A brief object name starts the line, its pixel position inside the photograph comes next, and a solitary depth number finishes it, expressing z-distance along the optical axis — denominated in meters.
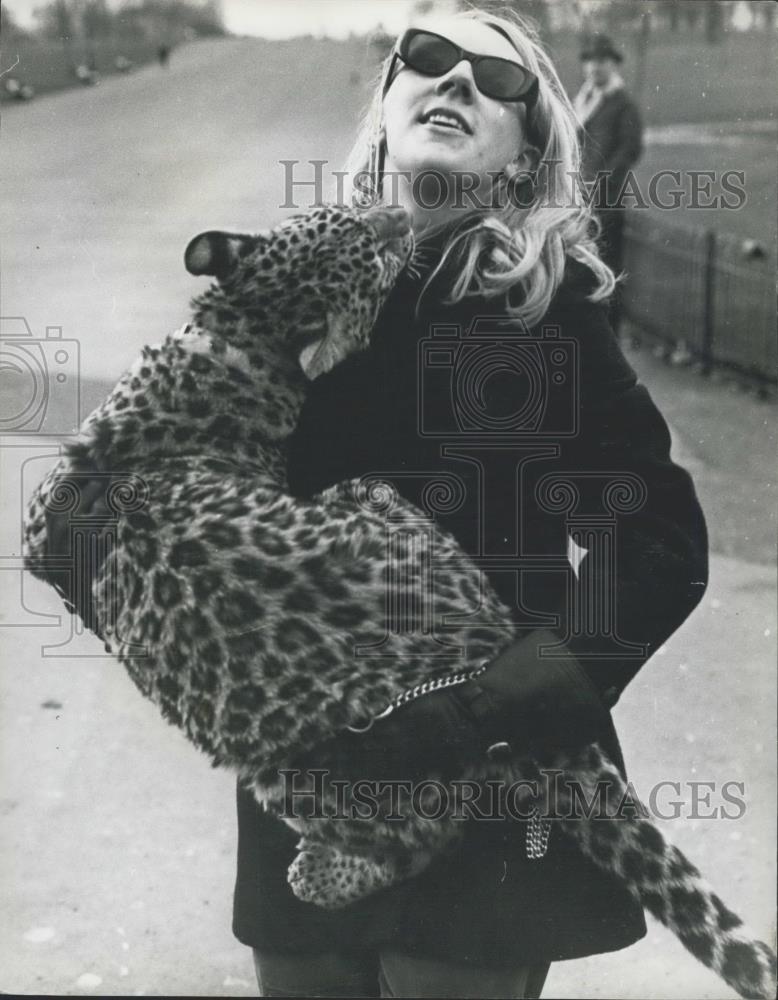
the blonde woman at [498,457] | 2.74
